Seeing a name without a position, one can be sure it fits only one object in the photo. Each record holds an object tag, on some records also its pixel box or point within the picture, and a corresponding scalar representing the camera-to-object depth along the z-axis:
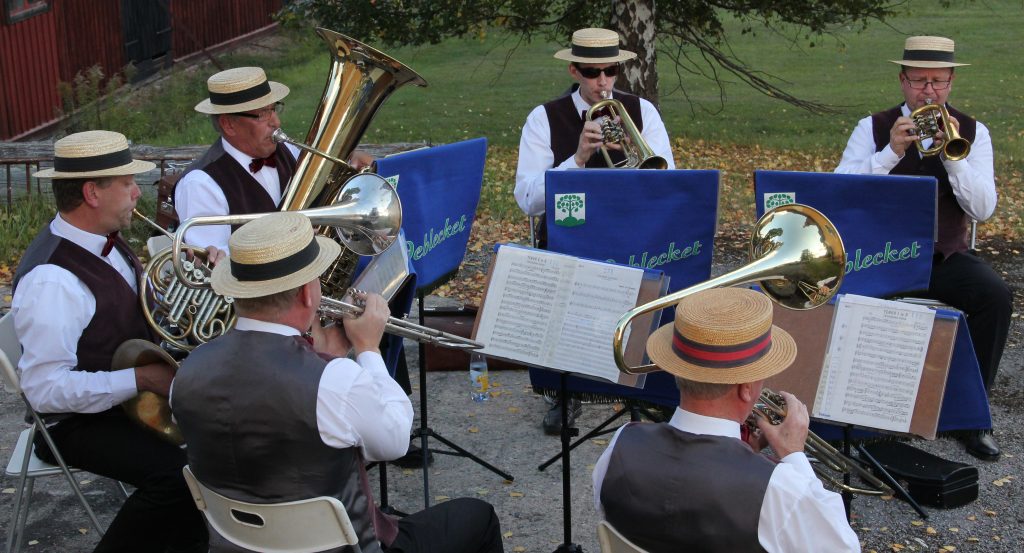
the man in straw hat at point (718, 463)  2.51
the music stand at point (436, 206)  4.39
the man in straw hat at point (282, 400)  2.79
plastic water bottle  5.34
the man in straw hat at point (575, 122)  5.20
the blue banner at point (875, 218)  4.38
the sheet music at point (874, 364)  3.73
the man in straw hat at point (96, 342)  3.67
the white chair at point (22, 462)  3.72
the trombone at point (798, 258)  3.50
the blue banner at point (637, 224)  4.36
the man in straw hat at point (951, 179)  5.08
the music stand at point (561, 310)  3.89
